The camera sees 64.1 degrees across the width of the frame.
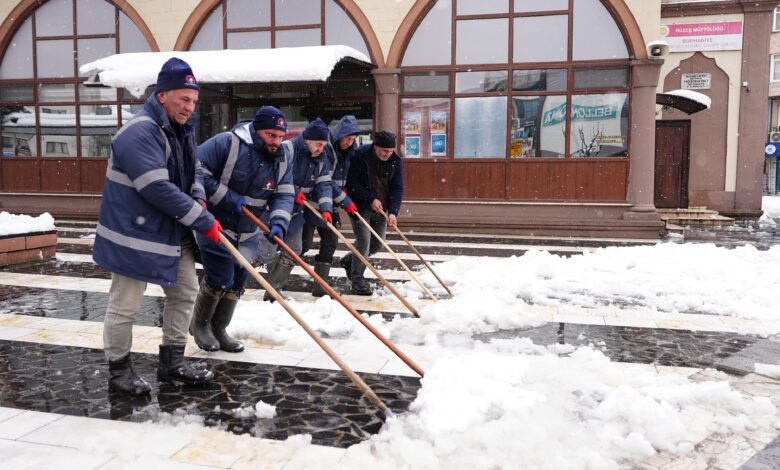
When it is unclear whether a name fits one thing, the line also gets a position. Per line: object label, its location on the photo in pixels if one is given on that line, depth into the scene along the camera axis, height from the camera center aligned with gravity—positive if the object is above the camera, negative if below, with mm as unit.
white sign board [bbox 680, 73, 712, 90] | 18378 +2872
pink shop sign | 18109 +4158
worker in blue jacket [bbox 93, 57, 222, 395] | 3379 -198
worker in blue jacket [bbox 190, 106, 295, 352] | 4242 -179
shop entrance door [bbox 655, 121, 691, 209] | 18594 +456
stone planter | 8016 -984
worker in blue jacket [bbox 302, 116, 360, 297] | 6148 -152
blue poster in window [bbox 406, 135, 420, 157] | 14047 +690
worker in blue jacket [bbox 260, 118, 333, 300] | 5559 -53
